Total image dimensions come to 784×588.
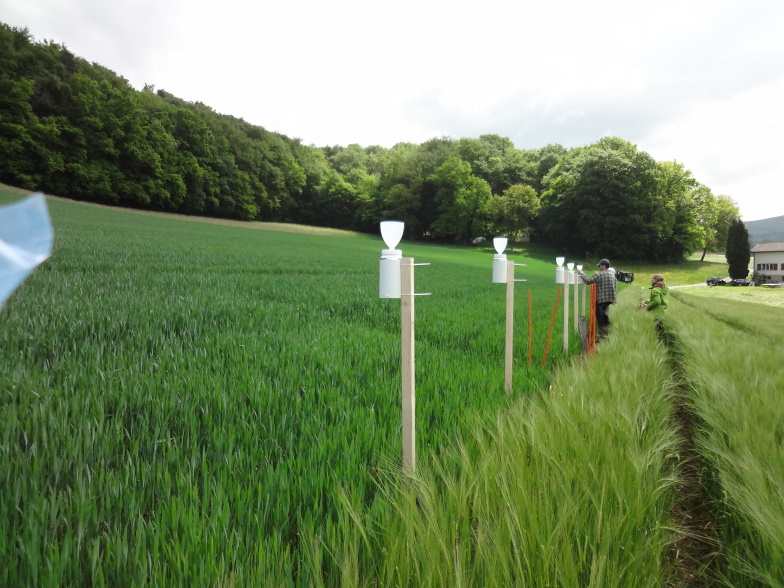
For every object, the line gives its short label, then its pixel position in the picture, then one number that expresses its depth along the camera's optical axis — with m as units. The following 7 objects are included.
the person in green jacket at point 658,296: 7.97
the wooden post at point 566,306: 5.43
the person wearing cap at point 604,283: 8.27
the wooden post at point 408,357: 2.06
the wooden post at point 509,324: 3.65
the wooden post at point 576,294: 6.59
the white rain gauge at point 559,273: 6.05
